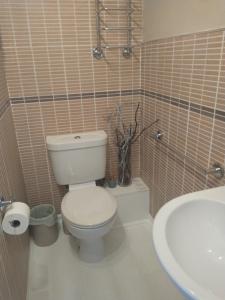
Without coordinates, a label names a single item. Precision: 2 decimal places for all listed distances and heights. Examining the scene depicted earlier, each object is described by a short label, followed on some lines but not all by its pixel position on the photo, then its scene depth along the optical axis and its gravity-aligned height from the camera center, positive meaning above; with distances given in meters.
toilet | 1.46 -0.86
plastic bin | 1.75 -1.11
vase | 1.97 -0.80
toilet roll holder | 0.99 -0.54
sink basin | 0.76 -0.59
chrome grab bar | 1.12 -0.50
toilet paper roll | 1.02 -0.62
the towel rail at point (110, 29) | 1.67 +0.25
